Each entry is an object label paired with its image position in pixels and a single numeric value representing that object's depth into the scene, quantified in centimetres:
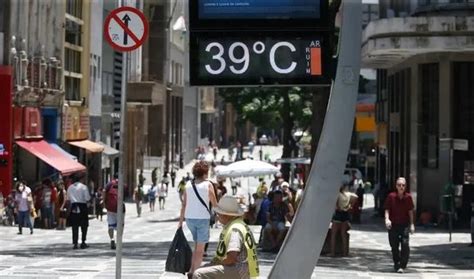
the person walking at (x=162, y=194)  4966
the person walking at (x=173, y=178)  6666
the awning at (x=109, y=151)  5010
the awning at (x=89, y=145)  4512
